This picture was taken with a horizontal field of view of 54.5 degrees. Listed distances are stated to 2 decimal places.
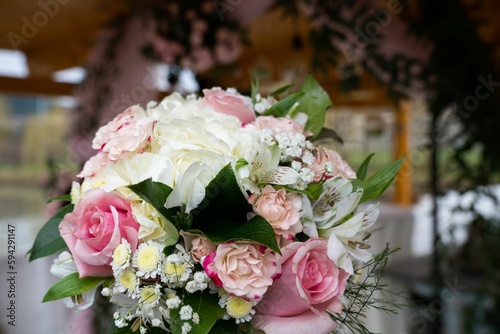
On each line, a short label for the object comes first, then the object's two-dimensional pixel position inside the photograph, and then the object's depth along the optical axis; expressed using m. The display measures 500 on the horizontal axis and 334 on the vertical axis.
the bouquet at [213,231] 0.43
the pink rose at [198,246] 0.45
